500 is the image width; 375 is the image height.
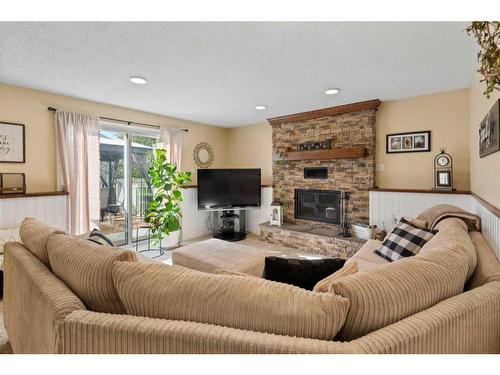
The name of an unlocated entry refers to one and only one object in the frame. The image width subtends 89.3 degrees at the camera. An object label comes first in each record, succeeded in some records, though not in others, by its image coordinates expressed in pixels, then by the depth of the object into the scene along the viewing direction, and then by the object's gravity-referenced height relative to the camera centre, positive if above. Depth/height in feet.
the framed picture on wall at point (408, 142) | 11.27 +2.00
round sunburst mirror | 16.75 +2.20
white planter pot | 14.44 -3.10
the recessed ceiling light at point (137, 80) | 9.02 +3.92
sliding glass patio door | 12.98 +0.46
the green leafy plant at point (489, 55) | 2.59 +1.36
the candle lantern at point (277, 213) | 15.07 -1.60
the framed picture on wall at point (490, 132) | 5.16 +1.23
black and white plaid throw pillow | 6.84 -1.61
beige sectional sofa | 2.54 -1.44
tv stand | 16.08 -2.41
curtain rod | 10.72 +3.46
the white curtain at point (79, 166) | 11.05 +1.03
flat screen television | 15.39 -0.06
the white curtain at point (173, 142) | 14.70 +2.70
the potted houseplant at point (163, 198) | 13.38 -0.58
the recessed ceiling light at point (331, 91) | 10.46 +3.97
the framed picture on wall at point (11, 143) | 9.69 +1.80
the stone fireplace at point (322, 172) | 12.50 +0.77
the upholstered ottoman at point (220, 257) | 7.38 -2.23
